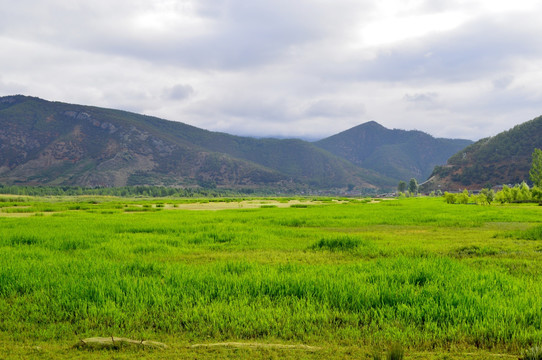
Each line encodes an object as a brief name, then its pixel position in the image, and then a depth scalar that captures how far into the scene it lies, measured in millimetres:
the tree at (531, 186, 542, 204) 62594
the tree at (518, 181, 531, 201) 66312
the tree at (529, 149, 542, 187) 78638
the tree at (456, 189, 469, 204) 61281
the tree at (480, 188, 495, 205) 61362
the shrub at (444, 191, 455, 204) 63141
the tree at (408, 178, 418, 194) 188875
